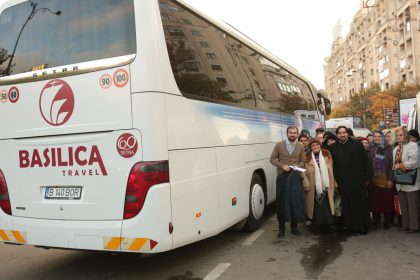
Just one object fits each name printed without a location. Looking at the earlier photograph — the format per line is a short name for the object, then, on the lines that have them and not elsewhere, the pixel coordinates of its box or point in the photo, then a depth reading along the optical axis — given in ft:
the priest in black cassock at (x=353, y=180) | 22.25
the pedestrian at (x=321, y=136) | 29.50
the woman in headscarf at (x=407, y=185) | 21.63
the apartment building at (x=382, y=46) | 175.01
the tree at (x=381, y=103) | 158.92
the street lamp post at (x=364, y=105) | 180.84
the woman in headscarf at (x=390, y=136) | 28.44
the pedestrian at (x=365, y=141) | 29.84
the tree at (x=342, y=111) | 215.63
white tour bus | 13.61
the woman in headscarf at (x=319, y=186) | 22.41
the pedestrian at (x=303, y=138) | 24.91
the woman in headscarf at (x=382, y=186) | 23.31
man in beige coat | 22.04
